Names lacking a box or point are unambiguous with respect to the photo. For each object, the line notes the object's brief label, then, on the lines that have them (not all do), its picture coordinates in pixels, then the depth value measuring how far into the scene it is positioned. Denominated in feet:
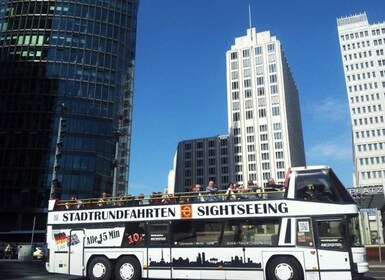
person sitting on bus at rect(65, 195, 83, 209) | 54.13
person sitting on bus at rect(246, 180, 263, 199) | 45.78
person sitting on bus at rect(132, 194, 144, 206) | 50.72
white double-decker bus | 41.70
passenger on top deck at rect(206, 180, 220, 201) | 47.60
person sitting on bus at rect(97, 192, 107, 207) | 52.54
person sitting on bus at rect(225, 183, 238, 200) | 46.88
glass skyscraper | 223.71
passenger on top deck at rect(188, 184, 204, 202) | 48.05
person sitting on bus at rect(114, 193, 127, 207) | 51.36
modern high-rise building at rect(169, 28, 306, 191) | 386.93
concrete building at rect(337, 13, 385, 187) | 360.28
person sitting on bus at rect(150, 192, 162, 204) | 49.98
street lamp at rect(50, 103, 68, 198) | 83.75
